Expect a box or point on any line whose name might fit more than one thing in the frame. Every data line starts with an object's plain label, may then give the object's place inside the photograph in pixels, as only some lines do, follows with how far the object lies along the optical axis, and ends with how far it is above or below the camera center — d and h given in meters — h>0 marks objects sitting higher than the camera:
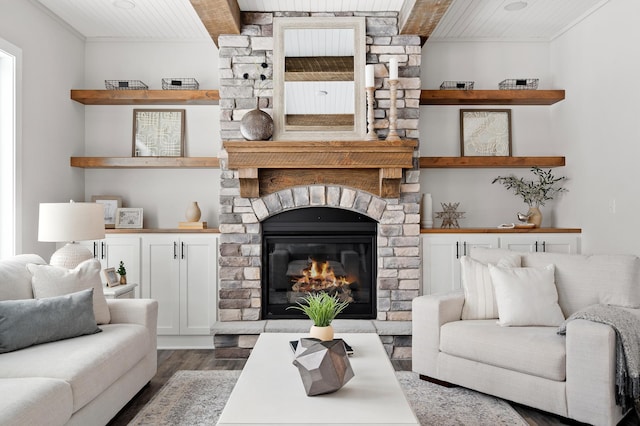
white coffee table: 1.70 -0.72
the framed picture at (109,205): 4.41 +0.14
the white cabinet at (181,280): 4.10 -0.54
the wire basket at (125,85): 4.32 +1.25
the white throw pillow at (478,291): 3.17 -0.50
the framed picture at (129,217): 4.38 +0.02
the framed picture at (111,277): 3.58 -0.45
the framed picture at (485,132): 4.55 +0.83
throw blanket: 2.35 -0.71
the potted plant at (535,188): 4.32 +0.27
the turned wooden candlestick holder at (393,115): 3.85 +0.85
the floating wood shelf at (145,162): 4.23 +0.52
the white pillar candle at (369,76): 3.77 +1.15
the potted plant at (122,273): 3.77 -0.44
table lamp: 3.15 -0.05
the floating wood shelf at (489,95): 4.28 +1.12
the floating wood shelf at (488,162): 4.27 +0.51
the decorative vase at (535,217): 4.29 +0.00
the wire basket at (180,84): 4.28 +1.25
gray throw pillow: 2.33 -0.52
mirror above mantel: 3.98 +1.19
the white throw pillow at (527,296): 2.94 -0.51
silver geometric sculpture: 1.89 -0.62
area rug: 2.62 -1.13
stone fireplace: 3.98 +0.22
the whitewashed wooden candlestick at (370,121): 3.87 +0.80
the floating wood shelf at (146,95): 4.21 +1.12
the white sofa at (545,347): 2.41 -0.75
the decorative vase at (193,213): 4.24 +0.05
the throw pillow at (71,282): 2.74 -0.37
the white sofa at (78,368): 1.86 -0.69
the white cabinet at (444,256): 4.12 -0.34
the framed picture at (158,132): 4.47 +0.83
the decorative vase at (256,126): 3.82 +0.76
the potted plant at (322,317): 2.42 -0.51
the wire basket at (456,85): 4.35 +1.24
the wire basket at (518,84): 4.40 +1.25
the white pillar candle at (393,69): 3.74 +1.20
